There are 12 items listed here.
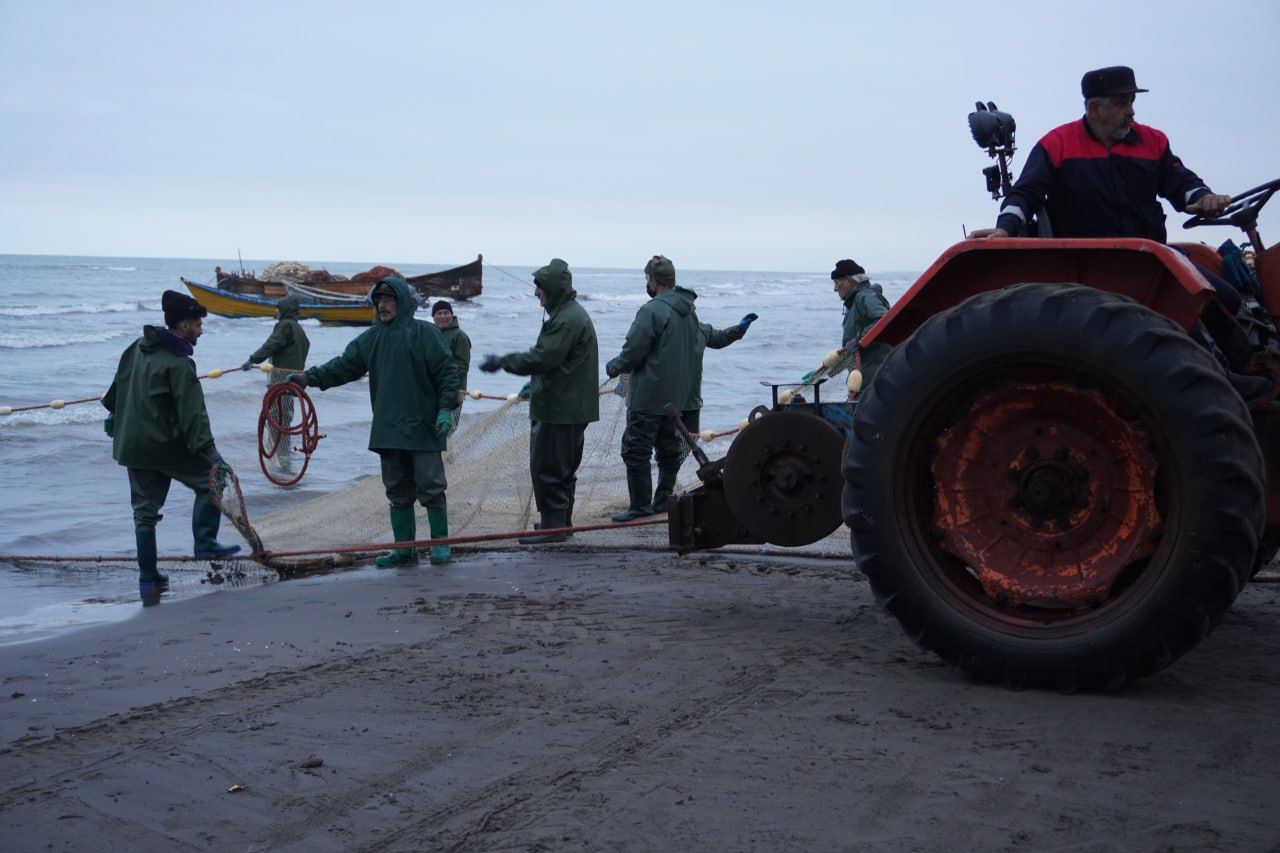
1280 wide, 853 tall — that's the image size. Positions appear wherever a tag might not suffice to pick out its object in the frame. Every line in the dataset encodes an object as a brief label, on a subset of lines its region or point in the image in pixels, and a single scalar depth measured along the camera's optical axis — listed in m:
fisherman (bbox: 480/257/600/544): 7.80
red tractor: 3.60
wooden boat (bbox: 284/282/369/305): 32.22
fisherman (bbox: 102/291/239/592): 6.75
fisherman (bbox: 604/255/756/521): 8.65
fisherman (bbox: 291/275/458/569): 7.05
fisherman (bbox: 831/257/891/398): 8.27
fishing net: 7.65
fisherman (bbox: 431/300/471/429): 11.57
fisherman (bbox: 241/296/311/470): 12.88
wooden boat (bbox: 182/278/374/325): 32.28
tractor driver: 4.47
